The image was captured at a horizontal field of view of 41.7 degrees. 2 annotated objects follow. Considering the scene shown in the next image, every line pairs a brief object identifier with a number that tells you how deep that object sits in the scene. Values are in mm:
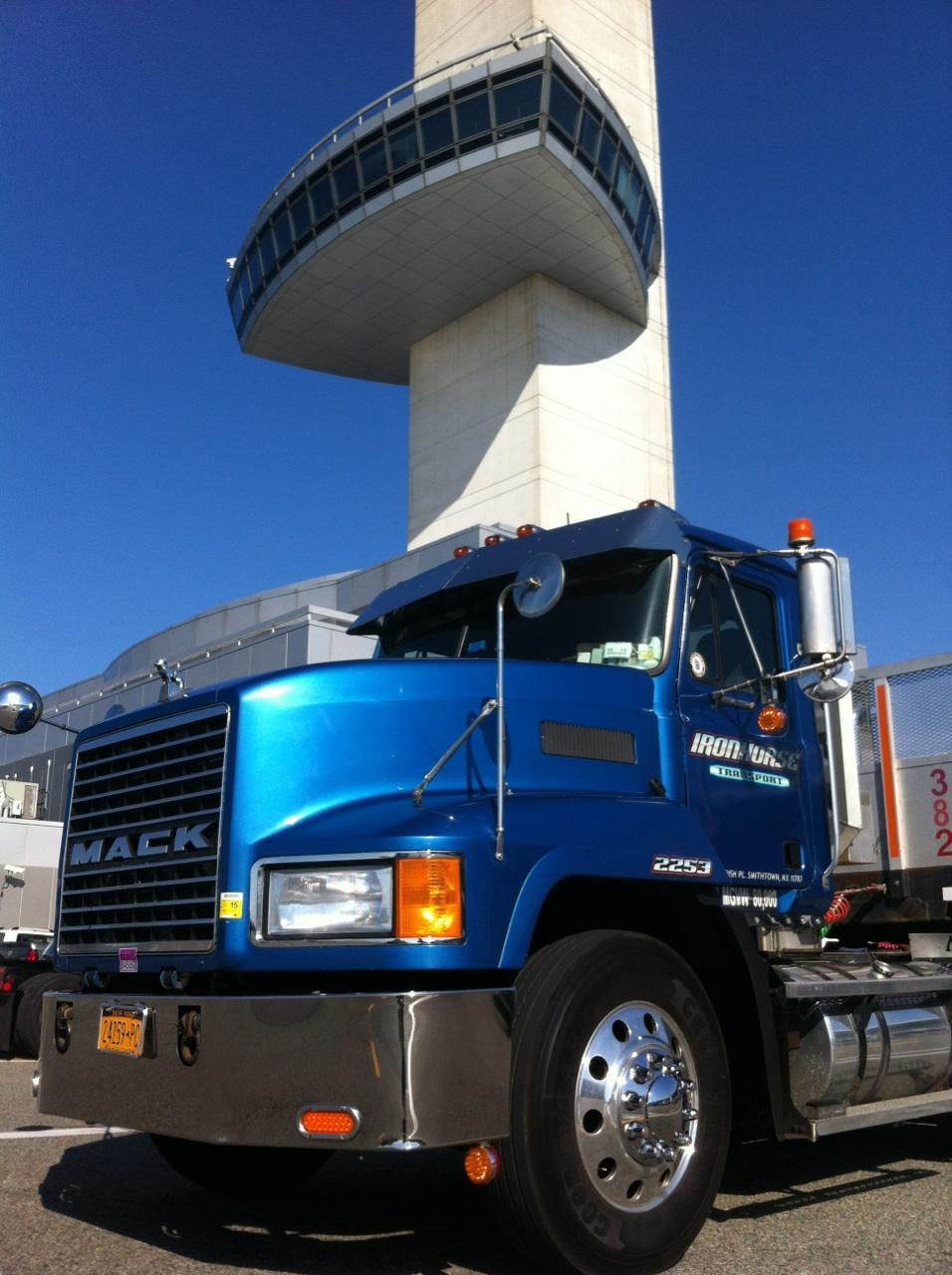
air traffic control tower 43719
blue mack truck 3975
